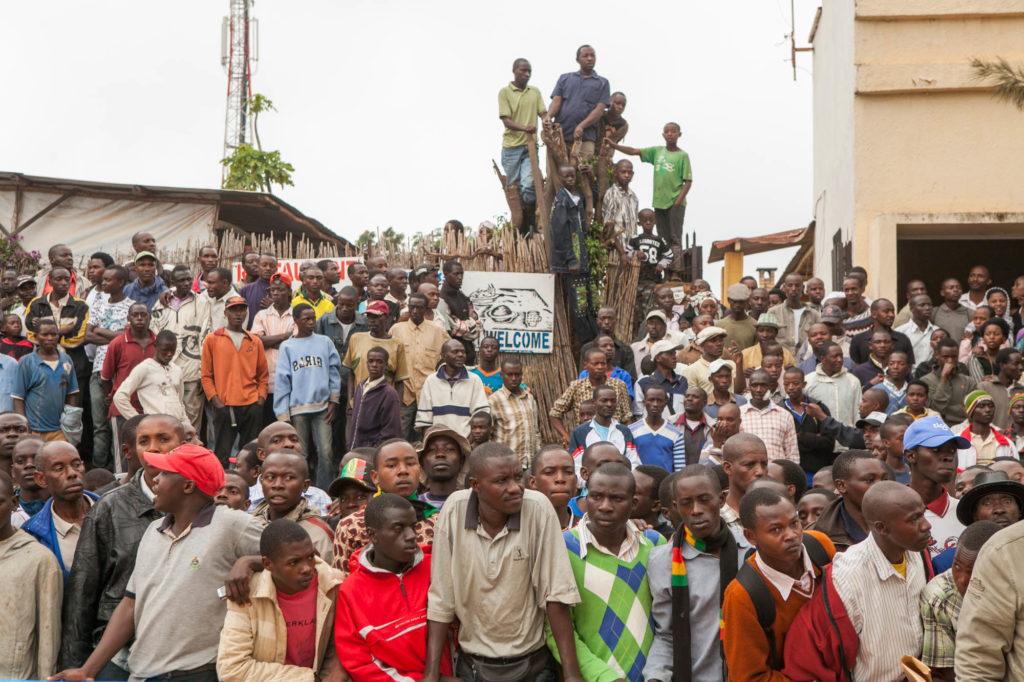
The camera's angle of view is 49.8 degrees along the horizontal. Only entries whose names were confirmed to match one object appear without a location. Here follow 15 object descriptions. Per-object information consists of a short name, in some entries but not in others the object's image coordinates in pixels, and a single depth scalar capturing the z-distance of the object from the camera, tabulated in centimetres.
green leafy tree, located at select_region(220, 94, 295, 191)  2381
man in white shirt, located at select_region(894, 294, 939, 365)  1105
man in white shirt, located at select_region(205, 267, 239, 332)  1111
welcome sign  1254
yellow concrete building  1370
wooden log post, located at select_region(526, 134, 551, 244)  1305
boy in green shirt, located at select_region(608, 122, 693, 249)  1482
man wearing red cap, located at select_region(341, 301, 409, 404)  1032
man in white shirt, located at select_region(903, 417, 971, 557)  568
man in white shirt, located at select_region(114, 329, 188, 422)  956
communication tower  3762
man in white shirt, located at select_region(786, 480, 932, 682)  441
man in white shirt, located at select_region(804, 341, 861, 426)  962
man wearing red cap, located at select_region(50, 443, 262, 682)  488
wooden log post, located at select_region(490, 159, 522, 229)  1355
